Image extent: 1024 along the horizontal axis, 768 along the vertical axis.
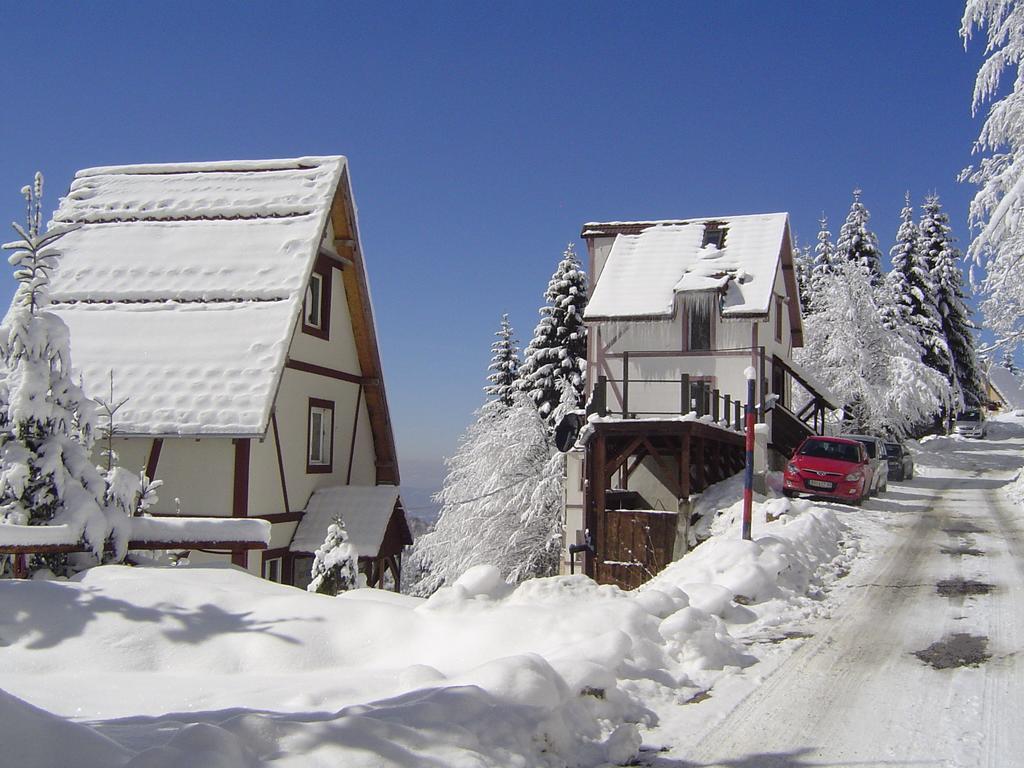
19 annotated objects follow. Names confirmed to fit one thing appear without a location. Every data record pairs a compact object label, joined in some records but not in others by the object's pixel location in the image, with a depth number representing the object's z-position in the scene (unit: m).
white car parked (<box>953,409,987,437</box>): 52.94
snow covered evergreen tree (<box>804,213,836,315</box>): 48.88
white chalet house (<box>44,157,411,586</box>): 15.35
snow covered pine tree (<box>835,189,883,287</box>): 51.62
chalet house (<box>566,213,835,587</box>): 20.92
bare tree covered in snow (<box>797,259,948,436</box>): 42.25
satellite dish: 23.30
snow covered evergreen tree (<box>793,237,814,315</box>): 57.78
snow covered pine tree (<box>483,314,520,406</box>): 46.78
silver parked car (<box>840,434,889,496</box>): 23.68
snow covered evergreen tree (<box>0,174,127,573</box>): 9.66
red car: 20.28
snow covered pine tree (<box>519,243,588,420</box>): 39.97
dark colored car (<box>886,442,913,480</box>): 32.03
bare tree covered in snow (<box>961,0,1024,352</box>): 14.60
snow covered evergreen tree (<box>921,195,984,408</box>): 50.53
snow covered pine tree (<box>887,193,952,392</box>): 49.00
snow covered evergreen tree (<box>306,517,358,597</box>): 12.45
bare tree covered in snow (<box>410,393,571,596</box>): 33.41
